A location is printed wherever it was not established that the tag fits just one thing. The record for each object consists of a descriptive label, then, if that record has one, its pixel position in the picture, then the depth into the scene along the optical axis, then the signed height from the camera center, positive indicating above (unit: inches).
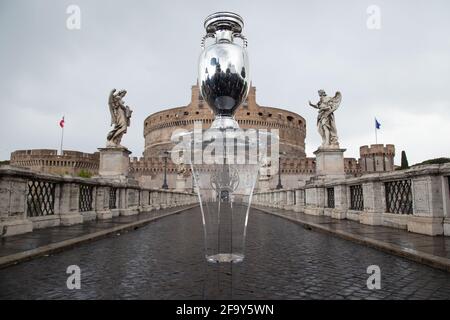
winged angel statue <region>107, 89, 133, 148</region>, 496.7 +109.3
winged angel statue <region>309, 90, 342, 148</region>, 530.3 +114.1
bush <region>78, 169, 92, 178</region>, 2179.6 +119.6
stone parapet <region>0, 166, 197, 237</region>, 216.8 -8.9
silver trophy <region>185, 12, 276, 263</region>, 133.8 +22.8
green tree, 1667.1 +143.3
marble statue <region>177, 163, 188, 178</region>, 1380.8 +79.5
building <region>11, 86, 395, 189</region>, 2300.7 +257.8
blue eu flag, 1608.0 +311.7
